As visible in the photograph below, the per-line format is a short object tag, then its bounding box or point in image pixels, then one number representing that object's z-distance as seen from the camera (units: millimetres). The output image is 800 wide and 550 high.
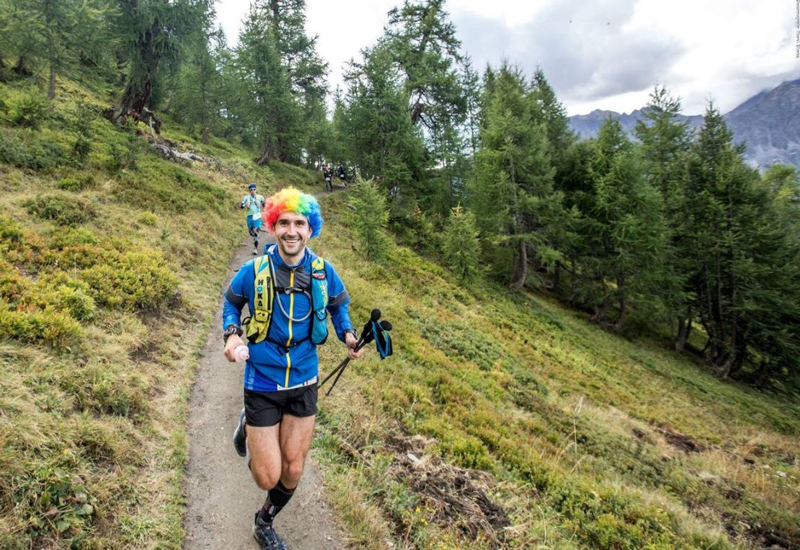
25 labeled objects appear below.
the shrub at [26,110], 13023
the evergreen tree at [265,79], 28359
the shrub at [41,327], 4855
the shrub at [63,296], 5734
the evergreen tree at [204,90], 31781
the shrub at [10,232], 7270
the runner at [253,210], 13773
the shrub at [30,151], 10906
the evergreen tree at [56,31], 15477
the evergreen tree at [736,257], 23875
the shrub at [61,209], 8898
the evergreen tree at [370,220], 18188
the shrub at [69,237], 7895
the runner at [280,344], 3207
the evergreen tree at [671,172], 26422
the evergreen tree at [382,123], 24688
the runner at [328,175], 33656
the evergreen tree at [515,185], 23312
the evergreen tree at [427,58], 28328
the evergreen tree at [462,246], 21844
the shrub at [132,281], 6988
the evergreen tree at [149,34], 17469
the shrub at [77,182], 10859
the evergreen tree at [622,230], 24453
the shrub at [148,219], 11237
